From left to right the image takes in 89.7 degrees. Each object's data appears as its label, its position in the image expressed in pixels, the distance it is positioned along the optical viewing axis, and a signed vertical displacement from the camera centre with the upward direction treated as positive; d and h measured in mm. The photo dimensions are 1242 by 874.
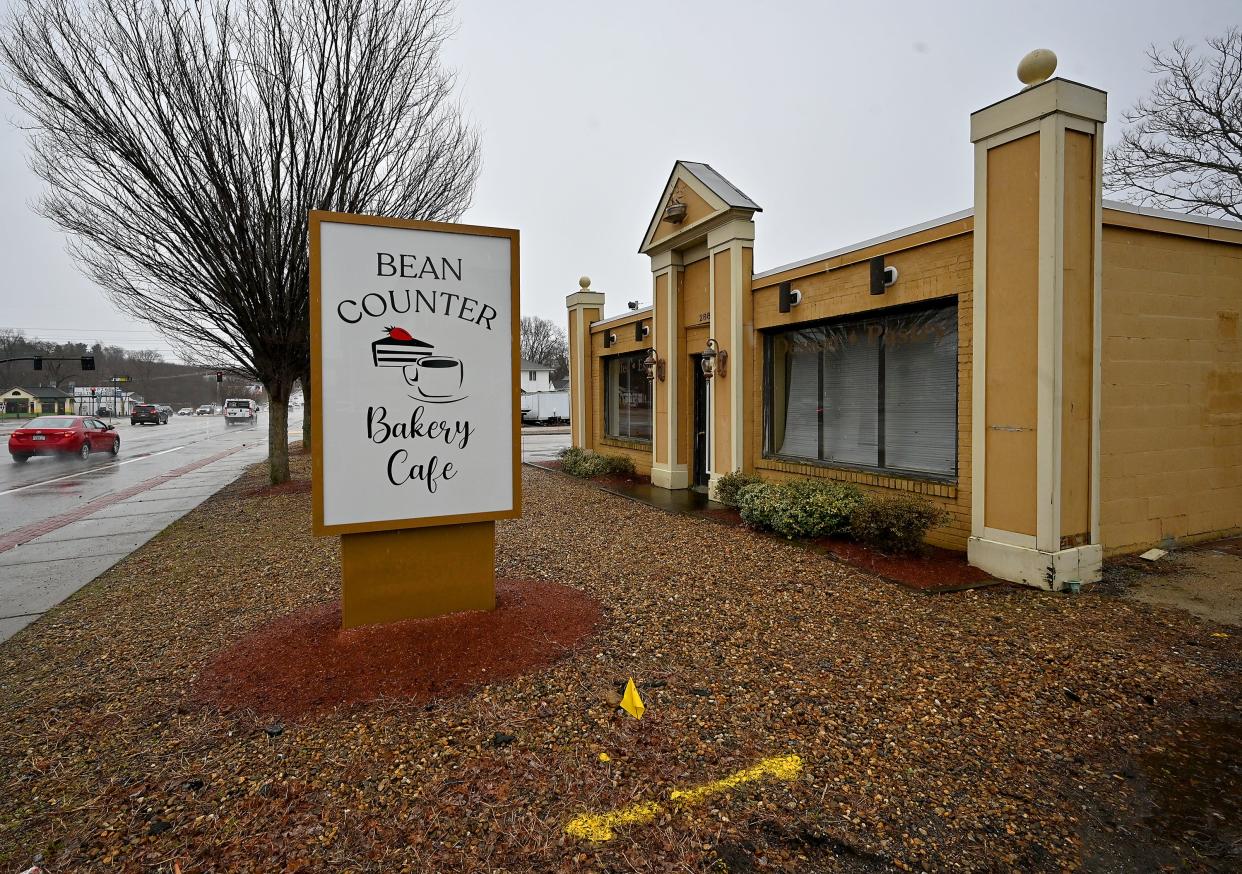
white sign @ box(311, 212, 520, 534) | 4012 +329
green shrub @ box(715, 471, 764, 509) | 8805 -937
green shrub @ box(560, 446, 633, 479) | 12555 -929
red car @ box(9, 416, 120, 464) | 18391 -426
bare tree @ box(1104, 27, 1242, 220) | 14828 +6762
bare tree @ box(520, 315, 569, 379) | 77494 +9785
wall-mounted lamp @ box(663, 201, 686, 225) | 10336 +3458
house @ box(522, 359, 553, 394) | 63344 +4585
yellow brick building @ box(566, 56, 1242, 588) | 5105 +624
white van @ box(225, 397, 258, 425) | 56281 +981
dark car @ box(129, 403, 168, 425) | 46719 +630
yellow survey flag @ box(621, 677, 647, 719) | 3225 -1482
